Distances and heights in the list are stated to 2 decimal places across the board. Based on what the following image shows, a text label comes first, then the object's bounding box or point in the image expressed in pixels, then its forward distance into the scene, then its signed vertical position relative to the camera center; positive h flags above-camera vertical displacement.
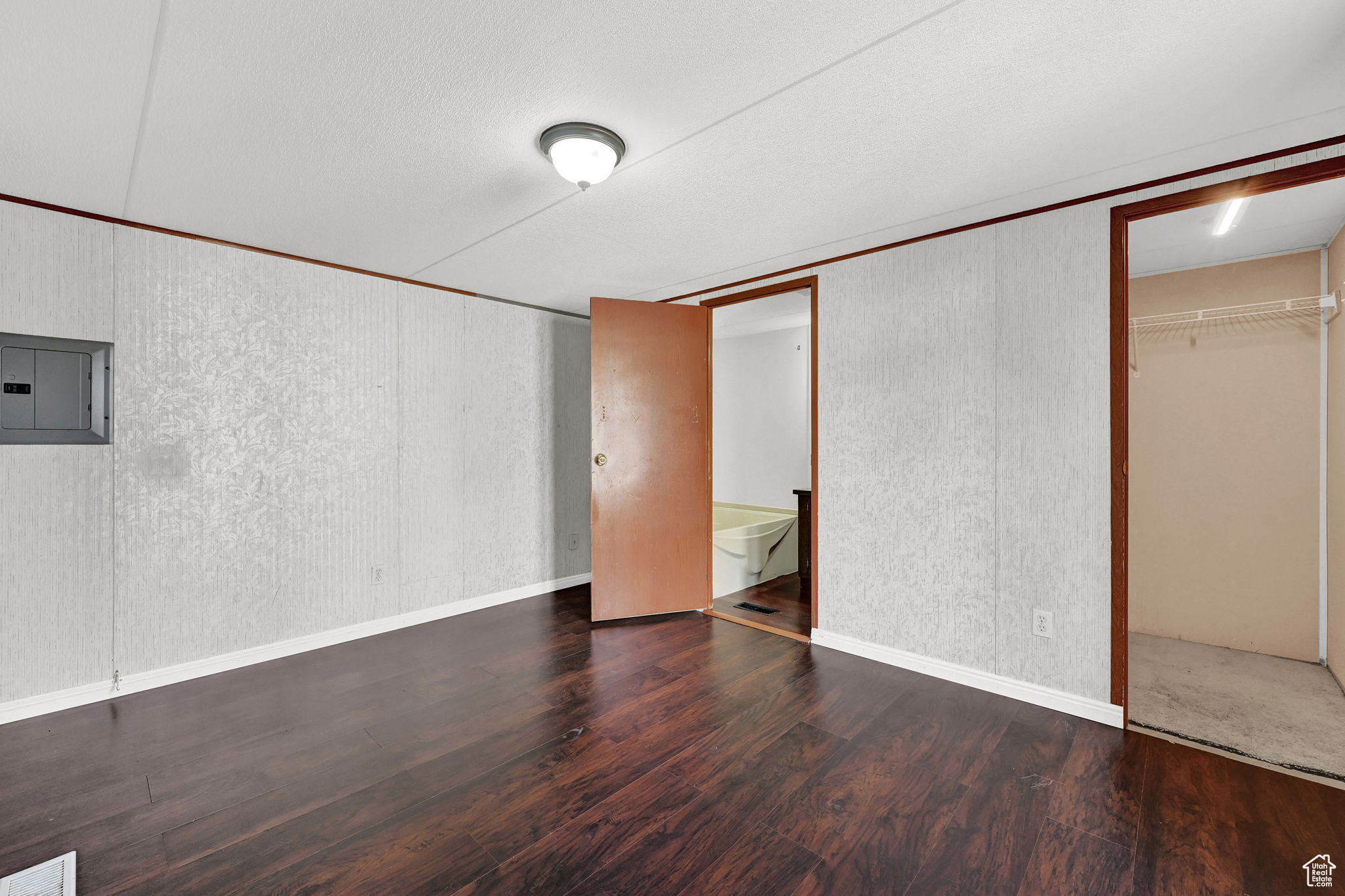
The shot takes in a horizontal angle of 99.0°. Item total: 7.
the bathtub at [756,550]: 4.56 -0.85
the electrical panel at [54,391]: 2.42 +0.26
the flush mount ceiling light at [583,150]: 1.90 +1.01
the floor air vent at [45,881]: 1.49 -1.14
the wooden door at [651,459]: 3.79 -0.07
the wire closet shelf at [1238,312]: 2.85 +0.73
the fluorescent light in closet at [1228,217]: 2.43 +1.03
